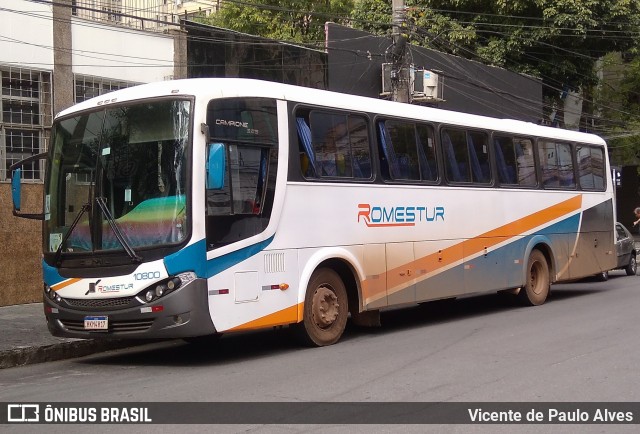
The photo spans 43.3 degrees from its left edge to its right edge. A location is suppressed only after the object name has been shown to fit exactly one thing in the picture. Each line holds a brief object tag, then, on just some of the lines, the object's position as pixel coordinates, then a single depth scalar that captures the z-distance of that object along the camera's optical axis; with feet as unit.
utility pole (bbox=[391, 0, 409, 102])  59.31
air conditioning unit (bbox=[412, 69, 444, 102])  72.28
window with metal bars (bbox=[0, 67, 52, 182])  48.06
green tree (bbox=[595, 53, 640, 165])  112.06
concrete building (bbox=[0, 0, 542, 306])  48.44
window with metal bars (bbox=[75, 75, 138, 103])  51.42
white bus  30.25
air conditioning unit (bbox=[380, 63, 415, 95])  67.84
